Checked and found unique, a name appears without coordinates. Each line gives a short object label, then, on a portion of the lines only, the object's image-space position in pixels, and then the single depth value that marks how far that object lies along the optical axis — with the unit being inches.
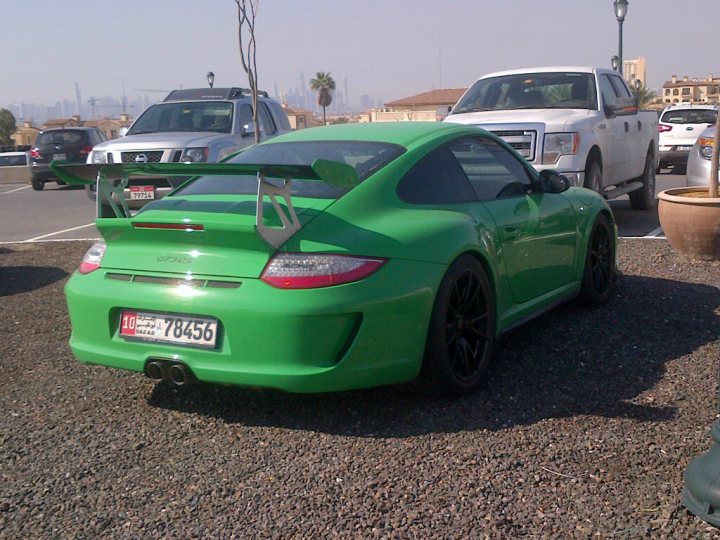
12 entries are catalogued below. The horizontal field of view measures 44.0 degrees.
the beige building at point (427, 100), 3302.2
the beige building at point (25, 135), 3683.6
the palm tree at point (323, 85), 3380.9
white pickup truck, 380.2
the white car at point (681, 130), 764.0
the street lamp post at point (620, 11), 820.0
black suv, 892.0
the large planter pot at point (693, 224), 313.3
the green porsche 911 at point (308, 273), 158.6
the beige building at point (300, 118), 3188.0
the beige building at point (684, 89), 4099.4
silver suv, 459.8
